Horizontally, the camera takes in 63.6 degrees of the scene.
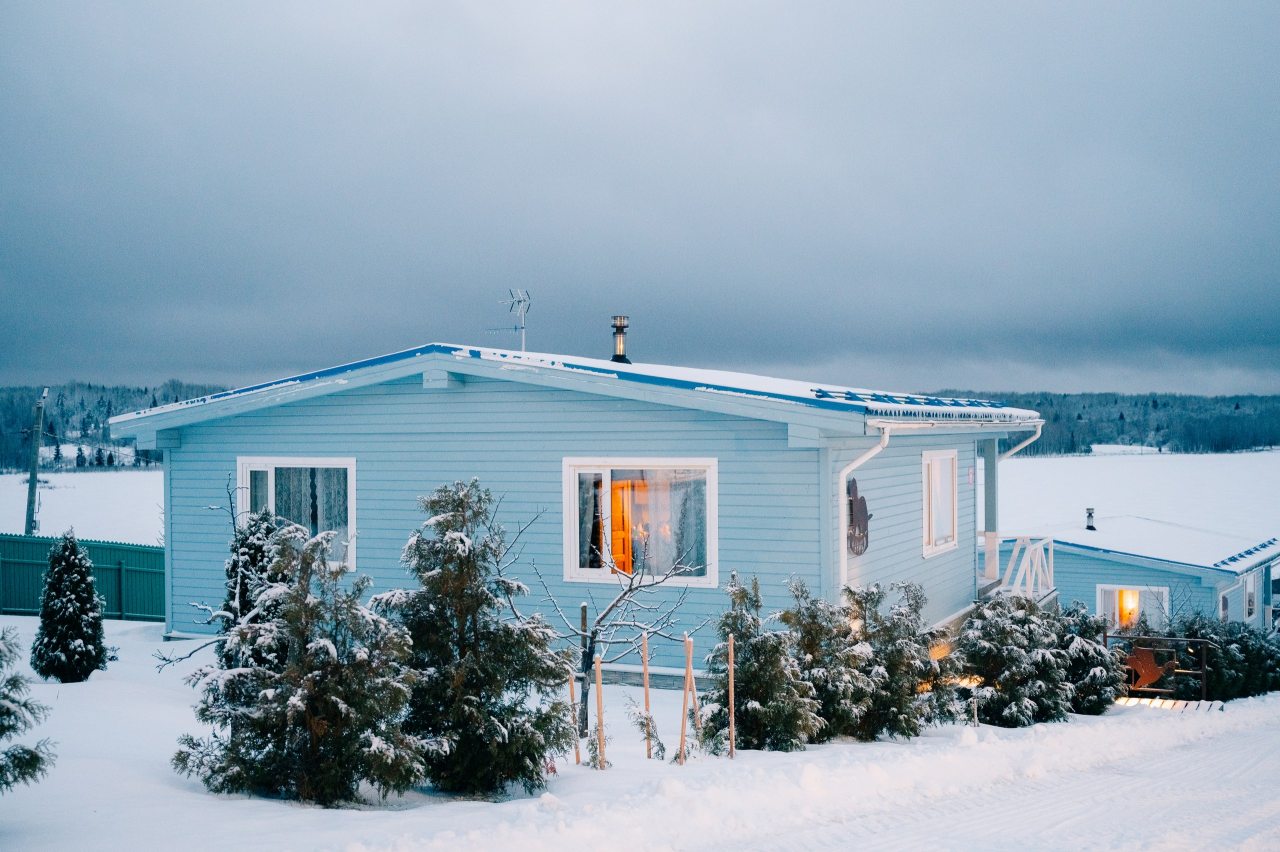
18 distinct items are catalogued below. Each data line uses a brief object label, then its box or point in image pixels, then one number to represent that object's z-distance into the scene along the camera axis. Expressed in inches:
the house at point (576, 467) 406.6
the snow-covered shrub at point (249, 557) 389.7
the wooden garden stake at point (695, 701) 310.3
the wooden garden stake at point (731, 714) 309.2
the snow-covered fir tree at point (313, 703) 240.5
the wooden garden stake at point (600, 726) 295.7
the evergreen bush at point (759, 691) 327.6
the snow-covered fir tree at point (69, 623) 419.5
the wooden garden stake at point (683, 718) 298.5
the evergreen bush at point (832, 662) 347.3
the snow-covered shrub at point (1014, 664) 425.1
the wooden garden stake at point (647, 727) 313.9
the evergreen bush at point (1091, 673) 473.4
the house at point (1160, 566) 842.8
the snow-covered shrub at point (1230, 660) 576.4
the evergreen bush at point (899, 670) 360.8
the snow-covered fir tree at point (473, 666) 262.2
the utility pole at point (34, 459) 971.9
